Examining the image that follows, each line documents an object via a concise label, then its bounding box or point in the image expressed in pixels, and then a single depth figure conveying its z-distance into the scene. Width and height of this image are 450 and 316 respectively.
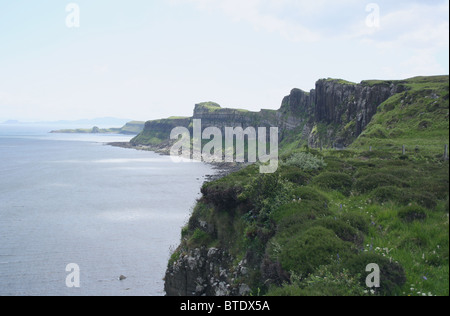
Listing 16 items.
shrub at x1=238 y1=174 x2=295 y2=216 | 20.84
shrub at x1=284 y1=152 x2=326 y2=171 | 28.97
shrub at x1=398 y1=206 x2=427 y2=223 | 15.44
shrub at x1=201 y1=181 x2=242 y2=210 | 26.50
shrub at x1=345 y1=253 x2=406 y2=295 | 11.21
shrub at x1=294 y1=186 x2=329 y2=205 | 20.58
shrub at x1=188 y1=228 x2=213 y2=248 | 28.08
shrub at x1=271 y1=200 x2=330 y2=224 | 17.94
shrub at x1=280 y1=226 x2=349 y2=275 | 13.34
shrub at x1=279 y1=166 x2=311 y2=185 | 25.41
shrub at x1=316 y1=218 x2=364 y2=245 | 14.99
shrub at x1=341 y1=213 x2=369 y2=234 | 16.03
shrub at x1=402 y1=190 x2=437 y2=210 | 16.31
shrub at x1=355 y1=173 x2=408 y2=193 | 20.79
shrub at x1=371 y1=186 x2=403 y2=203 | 18.23
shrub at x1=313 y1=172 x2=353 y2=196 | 23.41
